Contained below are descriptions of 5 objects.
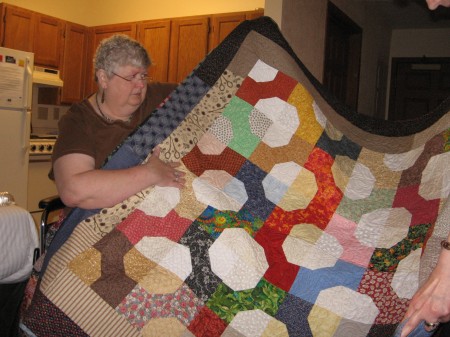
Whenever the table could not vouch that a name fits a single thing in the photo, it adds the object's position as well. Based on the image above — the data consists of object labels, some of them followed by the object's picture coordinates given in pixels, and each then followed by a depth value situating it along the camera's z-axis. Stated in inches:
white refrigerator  138.9
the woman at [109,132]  53.9
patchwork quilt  47.6
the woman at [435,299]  33.5
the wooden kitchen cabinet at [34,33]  154.6
